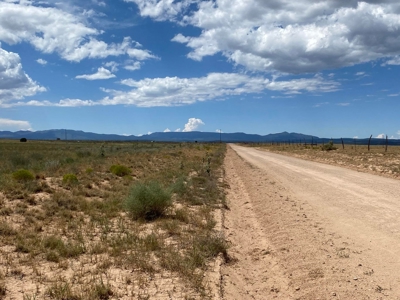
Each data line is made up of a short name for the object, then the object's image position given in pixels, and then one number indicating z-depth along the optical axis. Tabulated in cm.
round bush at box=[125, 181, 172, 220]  1098
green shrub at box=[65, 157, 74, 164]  2670
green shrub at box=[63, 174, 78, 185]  1636
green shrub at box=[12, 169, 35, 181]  1603
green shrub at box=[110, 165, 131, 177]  2070
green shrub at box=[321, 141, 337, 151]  5956
